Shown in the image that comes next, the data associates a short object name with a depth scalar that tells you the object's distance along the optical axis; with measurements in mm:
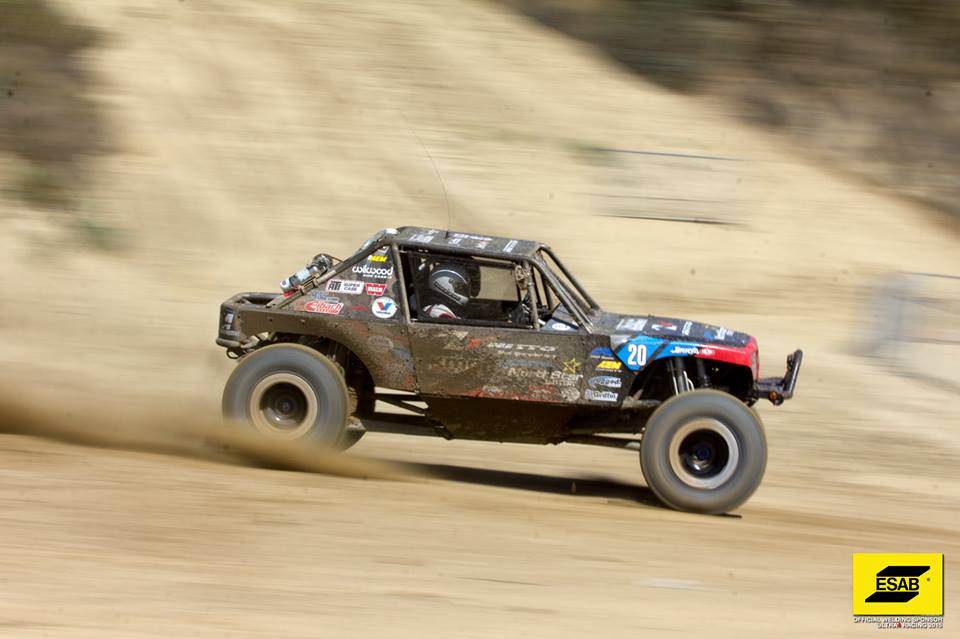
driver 16281
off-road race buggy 15867
